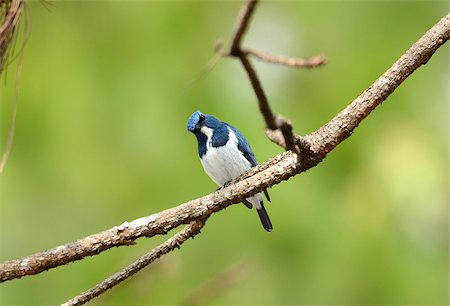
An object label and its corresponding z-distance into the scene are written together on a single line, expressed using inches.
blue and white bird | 297.6
